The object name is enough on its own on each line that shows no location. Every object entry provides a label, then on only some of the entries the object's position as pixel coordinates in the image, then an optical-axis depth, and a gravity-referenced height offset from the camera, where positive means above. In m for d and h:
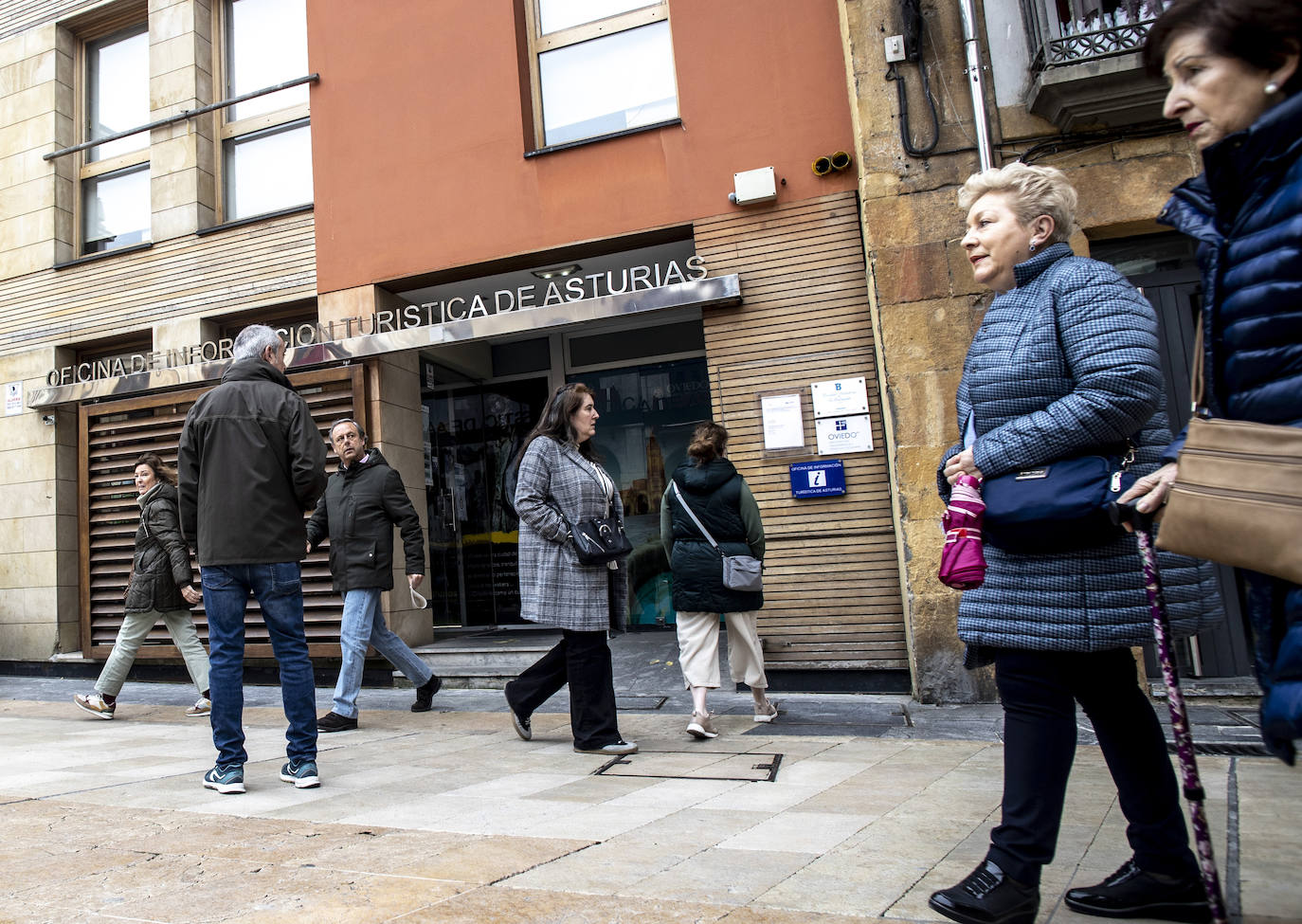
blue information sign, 6.87 +0.49
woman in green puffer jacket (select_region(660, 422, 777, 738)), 5.58 -0.02
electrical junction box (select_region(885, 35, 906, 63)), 6.57 +3.34
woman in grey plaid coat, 4.99 -0.03
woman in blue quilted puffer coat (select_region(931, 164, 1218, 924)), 2.31 -0.22
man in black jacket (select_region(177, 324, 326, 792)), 4.27 +0.31
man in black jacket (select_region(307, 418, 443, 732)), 6.23 +0.25
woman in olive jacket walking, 6.81 +0.08
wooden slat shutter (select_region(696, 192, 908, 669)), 6.79 +1.05
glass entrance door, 9.92 +0.80
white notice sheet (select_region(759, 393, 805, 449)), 6.99 +0.92
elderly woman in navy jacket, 1.75 +0.57
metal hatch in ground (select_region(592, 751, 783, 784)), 4.36 -0.99
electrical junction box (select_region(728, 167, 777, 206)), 7.21 +2.74
